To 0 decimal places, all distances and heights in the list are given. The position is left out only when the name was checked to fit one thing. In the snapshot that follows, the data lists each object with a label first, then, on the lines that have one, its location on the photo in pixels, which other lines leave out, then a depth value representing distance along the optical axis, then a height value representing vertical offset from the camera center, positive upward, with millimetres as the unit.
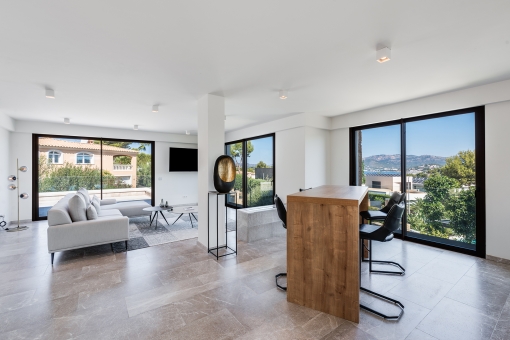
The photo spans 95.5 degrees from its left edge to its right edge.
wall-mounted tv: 8000 +375
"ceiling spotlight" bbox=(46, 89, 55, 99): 3484 +1174
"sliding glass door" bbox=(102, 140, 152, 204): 7008 +4
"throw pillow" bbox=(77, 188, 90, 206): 4539 -495
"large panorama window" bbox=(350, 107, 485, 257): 3623 -102
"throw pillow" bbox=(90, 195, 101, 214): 4691 -695
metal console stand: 3643 -1164
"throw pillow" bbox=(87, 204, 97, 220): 3785 -714
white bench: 4332 -1061
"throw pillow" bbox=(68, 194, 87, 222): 3596 -611
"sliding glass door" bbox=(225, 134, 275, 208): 6375 -20
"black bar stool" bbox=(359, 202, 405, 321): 2234 -642
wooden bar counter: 2059 -786
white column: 3754 +280
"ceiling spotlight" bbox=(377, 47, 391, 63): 2332 +1170
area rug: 4215 -1314
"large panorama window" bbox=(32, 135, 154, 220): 6145 +41
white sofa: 3311 -917
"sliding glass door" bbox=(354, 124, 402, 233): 4586 +153
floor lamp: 5135 -535
